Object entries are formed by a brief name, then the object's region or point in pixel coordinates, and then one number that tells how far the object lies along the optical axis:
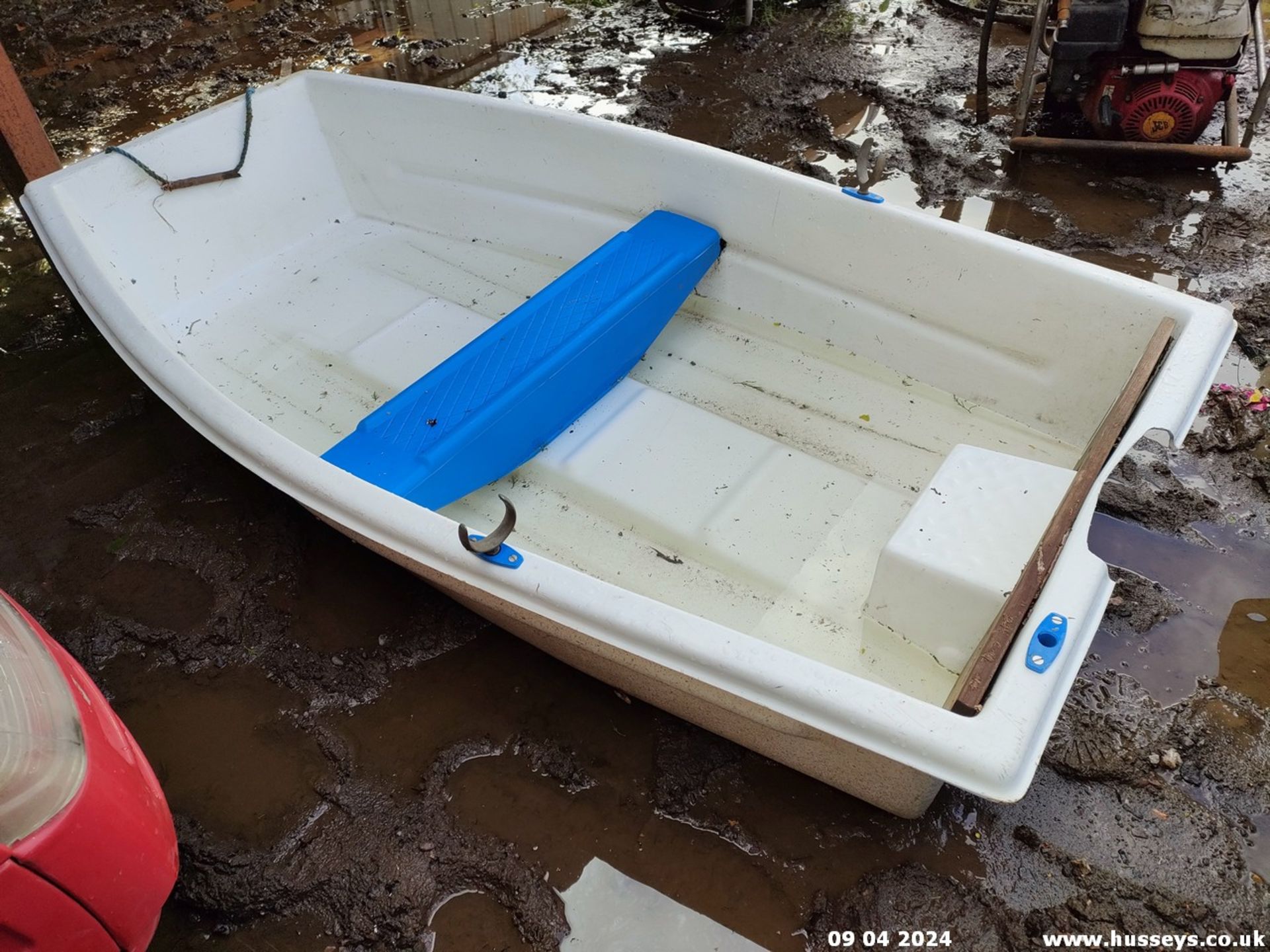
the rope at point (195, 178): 2.60
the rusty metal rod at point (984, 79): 3.53
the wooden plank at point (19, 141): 2.71
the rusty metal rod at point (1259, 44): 3.39
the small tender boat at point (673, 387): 1.49
